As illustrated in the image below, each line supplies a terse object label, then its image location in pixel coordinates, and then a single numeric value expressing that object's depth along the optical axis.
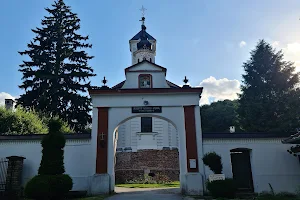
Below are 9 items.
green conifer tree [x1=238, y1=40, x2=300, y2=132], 21.66
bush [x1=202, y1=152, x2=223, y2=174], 12.36
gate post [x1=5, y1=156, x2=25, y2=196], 13.25
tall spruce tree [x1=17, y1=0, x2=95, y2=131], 26.63
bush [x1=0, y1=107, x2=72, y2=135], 20.27
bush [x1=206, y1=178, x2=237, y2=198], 11.56
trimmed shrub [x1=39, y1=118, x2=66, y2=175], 11.28
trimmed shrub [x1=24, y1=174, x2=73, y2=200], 10.43
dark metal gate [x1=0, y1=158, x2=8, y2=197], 13.44
